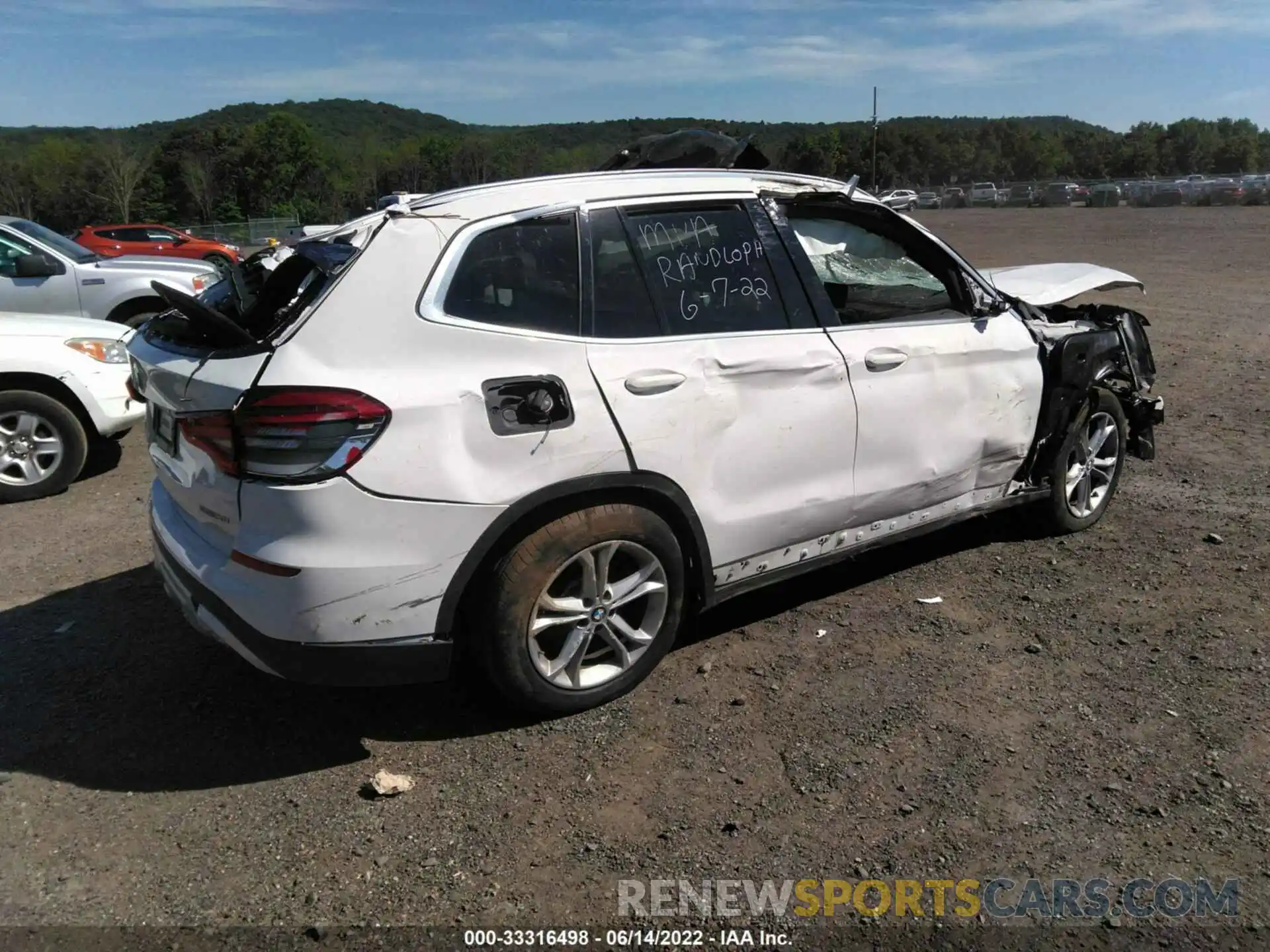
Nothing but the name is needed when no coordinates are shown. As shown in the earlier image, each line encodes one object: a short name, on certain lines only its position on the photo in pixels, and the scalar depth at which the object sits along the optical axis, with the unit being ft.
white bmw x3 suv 9.55
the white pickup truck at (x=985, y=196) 220.02
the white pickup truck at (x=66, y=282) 30.50
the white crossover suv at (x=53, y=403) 20.81
